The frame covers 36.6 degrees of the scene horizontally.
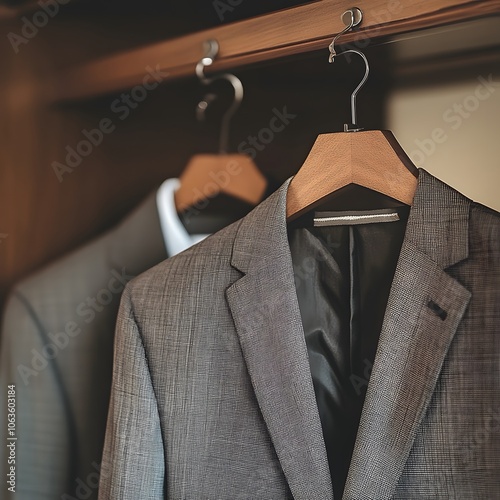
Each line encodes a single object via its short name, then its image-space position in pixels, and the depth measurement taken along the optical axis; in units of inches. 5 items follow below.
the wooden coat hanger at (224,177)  48.7
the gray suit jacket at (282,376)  33.7
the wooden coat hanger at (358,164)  36.5
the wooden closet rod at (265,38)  36.0
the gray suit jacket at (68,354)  50.9
